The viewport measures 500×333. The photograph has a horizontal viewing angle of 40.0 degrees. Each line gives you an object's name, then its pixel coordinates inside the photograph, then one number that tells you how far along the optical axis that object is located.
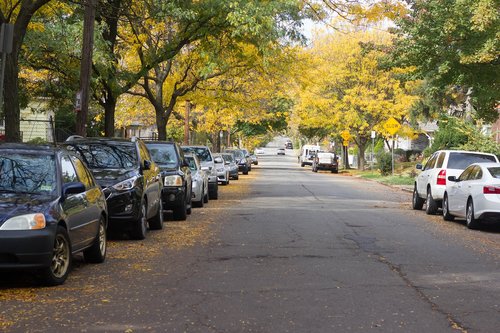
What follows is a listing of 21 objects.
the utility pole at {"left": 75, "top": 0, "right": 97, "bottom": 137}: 16.36
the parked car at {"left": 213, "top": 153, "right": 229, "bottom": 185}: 30.85
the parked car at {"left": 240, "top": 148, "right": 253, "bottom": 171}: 48.67
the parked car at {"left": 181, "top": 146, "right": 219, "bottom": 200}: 23.31
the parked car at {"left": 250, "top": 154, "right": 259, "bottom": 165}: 70.61
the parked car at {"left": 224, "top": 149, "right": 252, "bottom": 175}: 46.41
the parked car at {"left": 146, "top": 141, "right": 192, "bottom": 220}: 15.74
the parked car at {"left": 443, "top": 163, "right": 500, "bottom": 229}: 14.48
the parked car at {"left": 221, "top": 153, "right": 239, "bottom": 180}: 37.84
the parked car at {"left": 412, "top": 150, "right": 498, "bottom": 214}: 18.30
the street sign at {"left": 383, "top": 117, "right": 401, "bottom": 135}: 38.89
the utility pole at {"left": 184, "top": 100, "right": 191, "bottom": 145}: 38.44
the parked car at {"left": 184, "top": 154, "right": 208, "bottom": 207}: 19.29
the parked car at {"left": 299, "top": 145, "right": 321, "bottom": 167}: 69.25
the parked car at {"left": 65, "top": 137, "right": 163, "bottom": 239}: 11.76
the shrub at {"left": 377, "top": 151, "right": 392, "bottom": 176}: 44.41
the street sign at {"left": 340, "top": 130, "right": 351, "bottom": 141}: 49.72
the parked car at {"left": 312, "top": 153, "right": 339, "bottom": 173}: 53.09
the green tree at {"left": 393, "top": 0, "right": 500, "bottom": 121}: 18.20
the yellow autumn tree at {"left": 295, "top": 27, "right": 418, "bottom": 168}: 48.03
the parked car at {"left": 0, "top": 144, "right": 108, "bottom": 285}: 7.55
